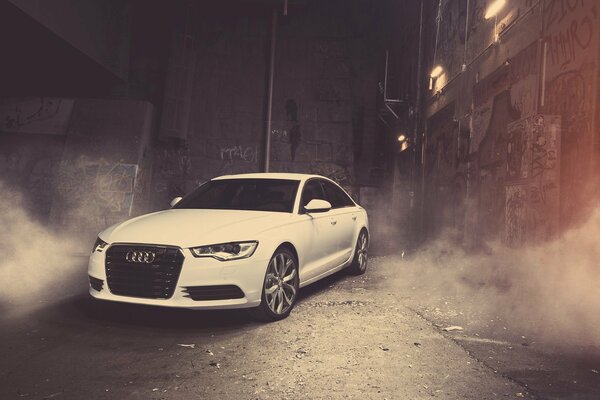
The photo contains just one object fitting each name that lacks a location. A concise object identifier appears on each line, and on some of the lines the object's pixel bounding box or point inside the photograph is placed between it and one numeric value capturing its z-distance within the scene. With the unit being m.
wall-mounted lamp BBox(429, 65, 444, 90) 11.77
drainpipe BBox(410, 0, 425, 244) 13.93
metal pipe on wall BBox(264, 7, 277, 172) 16.52
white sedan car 4.18
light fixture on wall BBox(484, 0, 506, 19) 7.80
